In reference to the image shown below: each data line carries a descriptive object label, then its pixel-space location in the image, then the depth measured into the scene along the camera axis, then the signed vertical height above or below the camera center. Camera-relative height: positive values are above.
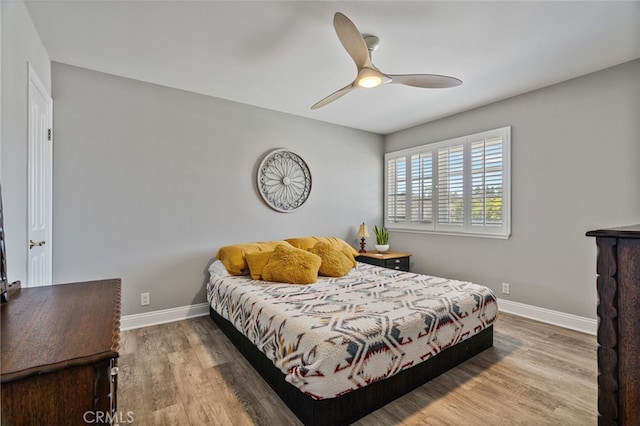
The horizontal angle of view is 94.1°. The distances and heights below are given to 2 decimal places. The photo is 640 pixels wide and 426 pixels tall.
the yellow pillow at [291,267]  2.90 -0.56
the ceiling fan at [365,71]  1.89 +1.06
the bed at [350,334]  1.64 -0.80
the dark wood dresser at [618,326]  0.76 -0.30
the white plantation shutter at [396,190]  4.82 +0.35
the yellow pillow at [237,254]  3.15 -0.48
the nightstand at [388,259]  4.14 -0.69
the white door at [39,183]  2.13 +0.21
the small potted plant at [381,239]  4.62 -0.45
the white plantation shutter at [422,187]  4.41 +0.36
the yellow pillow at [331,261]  3.19 -0.55
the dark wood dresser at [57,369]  0.75 -0.42
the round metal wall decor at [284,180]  3.87 +0.41
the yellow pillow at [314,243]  3.78 -0.41
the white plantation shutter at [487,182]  3.62 +0.37
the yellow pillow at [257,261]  3.03 -0.53
